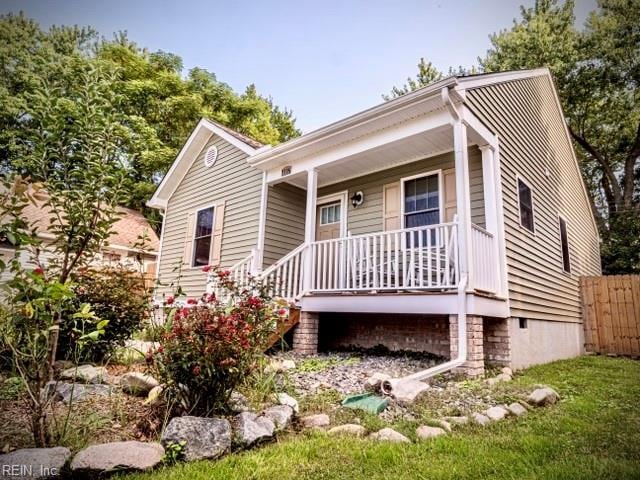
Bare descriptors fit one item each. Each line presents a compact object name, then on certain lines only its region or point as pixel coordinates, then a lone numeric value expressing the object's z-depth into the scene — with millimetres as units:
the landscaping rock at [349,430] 2766
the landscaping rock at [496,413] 3279
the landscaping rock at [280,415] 2807
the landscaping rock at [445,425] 2957
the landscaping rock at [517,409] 3461
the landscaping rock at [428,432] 2770
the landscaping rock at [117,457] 1986
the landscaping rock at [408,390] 3531
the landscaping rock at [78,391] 2984
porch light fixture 7699
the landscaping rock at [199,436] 2314
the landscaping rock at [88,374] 3471
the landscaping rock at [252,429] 2525
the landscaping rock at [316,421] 2936
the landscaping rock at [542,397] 3838
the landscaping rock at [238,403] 2884
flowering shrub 2705
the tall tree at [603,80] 14148
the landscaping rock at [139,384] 3209
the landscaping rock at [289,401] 3080
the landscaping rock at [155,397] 2881
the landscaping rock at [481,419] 3129
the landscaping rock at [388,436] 2670
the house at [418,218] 5145
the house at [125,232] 10842
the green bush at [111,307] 4441
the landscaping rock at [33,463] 1858
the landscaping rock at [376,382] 3770
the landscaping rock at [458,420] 3096
